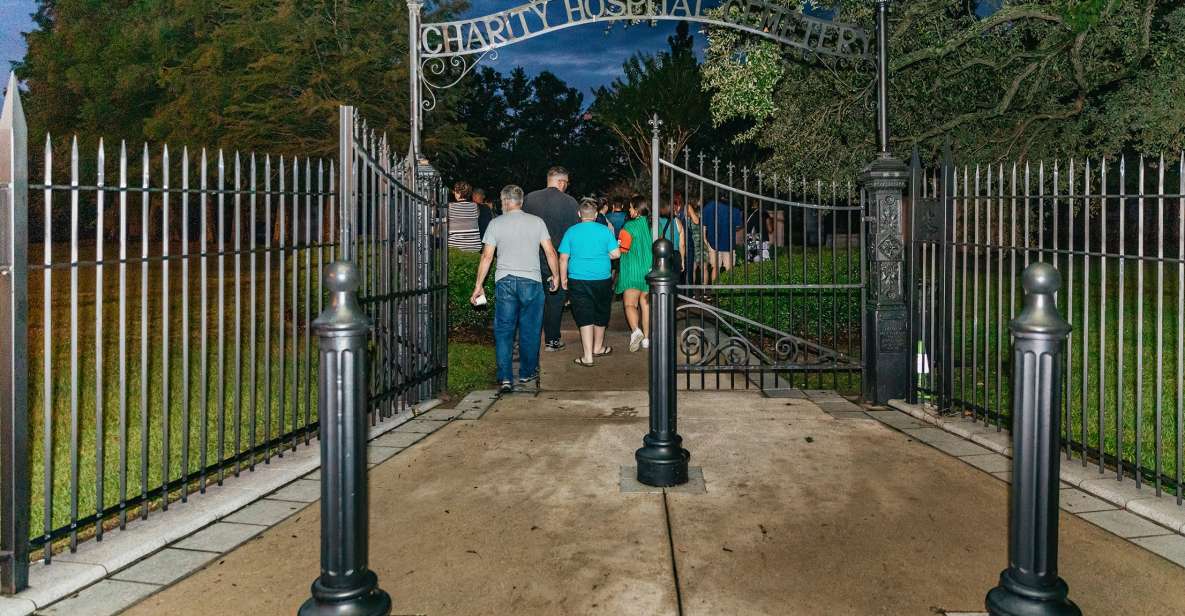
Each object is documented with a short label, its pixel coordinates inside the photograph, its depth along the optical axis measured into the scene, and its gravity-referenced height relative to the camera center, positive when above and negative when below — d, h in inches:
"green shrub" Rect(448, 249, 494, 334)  485.7 -4.1
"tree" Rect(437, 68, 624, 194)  2682.1 +455.2
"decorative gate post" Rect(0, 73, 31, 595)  150.7 -9.7
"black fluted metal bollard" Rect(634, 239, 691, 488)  218.8 -28.5
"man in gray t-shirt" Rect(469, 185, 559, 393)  350.6 +3.2
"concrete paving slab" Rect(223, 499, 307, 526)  195.2 -43.5
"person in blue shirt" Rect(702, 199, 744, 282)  528.1 +33.4
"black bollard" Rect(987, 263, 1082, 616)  118.2 -18.8
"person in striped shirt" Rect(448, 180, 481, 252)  510.9 +32.5
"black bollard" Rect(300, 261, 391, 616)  123.2 -19.4
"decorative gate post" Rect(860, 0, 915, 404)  324.8 +1.2
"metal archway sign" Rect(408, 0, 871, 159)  353.4 +92.4
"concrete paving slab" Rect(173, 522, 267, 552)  178.7 -44.4
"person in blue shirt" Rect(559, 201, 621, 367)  398.6 +7.9
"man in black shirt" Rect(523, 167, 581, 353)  424.5 +33.5
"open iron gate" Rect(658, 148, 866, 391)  347.6 -15.1
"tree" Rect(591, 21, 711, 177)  1620.3 +312.2
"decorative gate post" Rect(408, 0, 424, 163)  351.6 +80.1
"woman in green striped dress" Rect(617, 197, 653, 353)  442.3 +8.6
